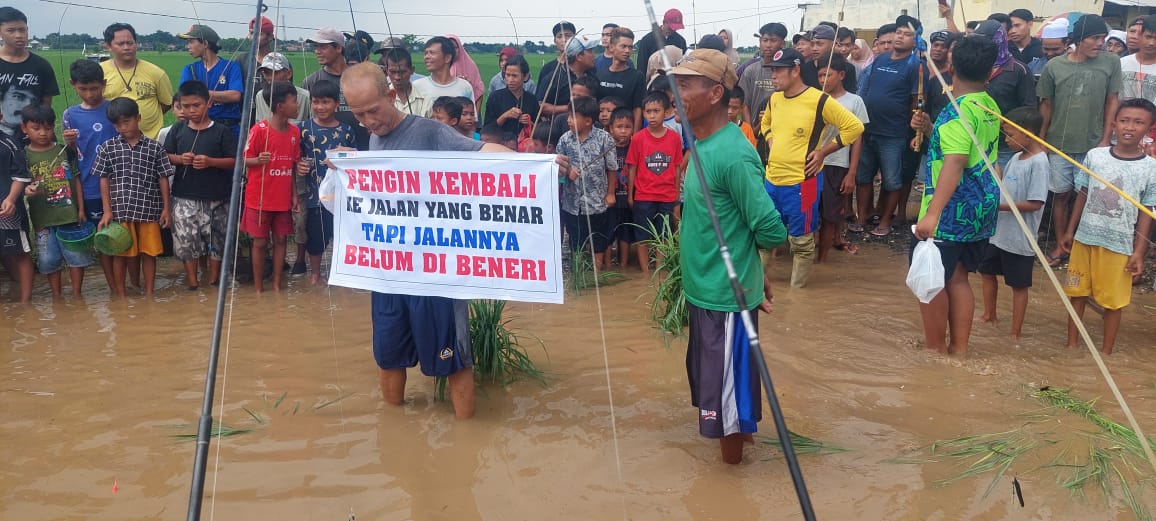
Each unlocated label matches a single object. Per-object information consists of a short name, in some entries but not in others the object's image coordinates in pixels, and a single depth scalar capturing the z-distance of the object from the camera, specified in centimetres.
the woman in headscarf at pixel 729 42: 1048
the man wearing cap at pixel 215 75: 748
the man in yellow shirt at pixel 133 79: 720
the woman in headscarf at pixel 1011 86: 734
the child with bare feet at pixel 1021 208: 549
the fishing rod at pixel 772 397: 209
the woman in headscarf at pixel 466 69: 896
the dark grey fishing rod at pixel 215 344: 219
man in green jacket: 345
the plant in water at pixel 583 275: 678
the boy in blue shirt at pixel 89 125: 663
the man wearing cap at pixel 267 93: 710
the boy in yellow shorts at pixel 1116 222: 513
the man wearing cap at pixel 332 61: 741
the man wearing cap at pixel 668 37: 944
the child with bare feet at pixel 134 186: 656
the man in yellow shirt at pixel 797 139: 624
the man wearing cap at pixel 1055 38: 809
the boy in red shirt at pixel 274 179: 668
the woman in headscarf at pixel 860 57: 945
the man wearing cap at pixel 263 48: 774
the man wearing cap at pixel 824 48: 851
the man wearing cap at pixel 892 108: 811
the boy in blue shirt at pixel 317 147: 665
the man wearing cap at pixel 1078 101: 718
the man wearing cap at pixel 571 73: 831
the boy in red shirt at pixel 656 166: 718
